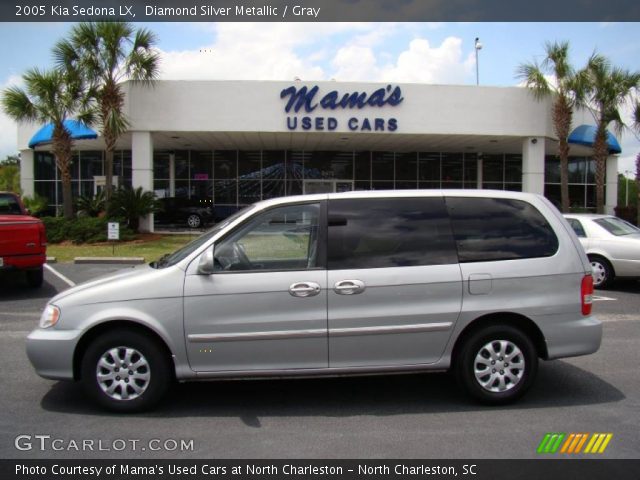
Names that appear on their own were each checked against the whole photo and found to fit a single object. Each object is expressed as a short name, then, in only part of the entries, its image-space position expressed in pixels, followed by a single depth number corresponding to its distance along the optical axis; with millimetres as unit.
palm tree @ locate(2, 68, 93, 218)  19672
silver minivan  4598
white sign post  16078
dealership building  21109
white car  10734
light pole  33672
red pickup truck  9992
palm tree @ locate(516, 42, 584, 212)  20891
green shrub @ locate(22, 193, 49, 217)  23739
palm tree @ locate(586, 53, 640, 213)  21031
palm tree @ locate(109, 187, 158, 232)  20906
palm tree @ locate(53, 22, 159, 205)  19391
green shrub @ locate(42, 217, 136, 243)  19500
